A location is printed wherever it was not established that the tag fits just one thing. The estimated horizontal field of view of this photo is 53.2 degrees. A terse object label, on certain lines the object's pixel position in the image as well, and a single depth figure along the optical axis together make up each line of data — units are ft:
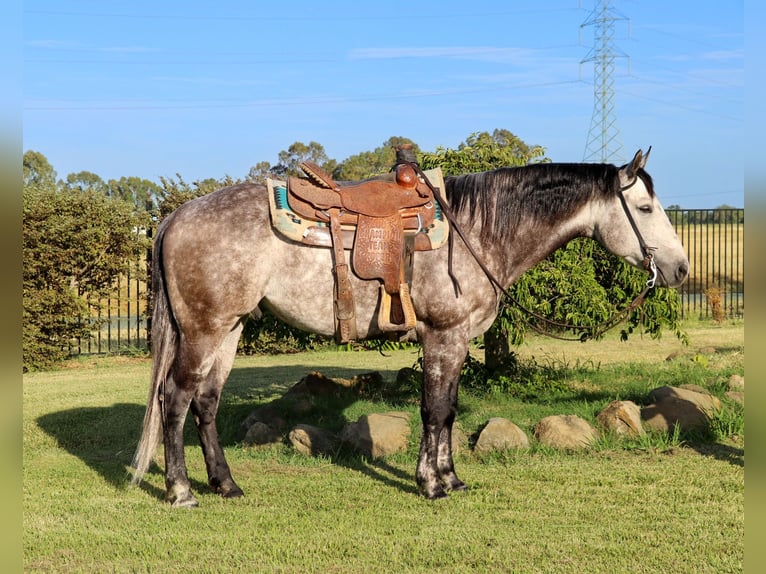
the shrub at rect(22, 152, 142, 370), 37.37
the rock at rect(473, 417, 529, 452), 20.80
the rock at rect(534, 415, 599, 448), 20.99
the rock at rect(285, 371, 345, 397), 26.18
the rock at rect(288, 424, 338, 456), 21.16
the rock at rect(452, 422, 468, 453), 20.98
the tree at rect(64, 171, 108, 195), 185.16
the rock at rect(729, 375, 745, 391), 25.84
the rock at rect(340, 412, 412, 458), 20.81
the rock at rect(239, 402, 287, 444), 23.32
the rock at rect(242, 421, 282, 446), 22.22
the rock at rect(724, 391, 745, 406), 23.67
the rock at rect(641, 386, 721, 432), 21.83
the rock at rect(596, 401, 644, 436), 21.48
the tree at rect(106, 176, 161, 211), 177.88
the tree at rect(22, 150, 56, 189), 156.95
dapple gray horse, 16.87
